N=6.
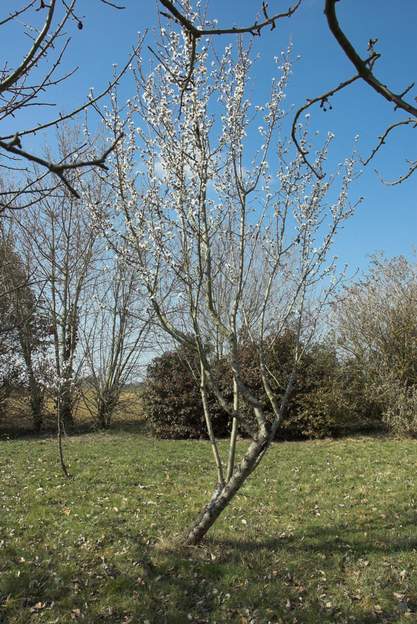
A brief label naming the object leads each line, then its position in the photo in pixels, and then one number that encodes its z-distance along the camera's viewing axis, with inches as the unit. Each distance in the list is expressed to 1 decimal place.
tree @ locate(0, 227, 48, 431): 598.2
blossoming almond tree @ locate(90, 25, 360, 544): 175.2
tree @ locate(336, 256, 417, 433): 481.1
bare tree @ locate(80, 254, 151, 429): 636.1
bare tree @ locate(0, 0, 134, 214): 54.5
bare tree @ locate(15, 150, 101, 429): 608.1
